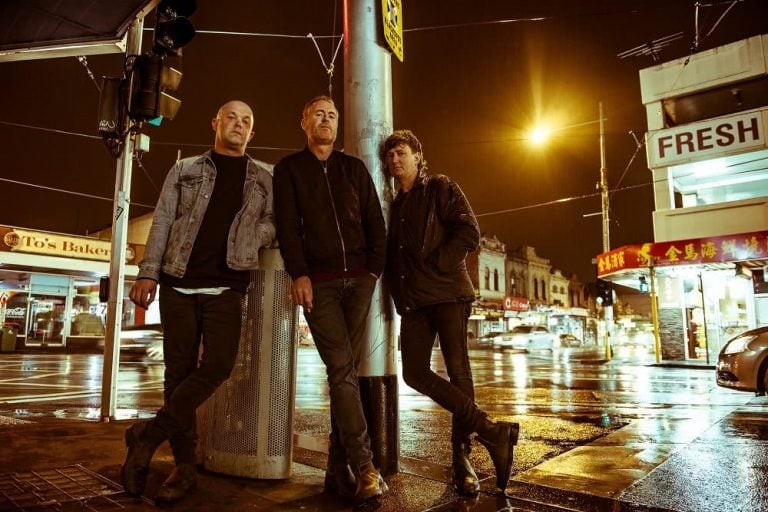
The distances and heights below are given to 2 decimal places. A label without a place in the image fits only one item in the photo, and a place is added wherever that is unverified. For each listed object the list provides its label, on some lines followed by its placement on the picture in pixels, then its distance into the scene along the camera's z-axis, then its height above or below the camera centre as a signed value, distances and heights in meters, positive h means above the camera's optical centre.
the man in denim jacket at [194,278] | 2.82 +0.28
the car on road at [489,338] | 32.34 -0.68
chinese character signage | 15.63 +2.29
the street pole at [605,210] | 21.34 +4.59
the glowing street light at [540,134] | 19.89 +7.10
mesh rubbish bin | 3.15 -0.36
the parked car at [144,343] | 16.17 -0.37
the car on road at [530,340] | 29.89 -0.71
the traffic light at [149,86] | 5.54 +2.51
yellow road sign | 3.91 +2.26
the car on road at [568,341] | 39.44 -1.04
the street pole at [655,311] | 18.12 +0.51
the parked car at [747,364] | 6.95 -0.50
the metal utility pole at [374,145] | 3.36 +1.22
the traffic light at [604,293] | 21.30 +1.29
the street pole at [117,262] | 5.48 +0.73
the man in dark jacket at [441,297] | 3.06 +0.18
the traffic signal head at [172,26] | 5.85 +3.28
